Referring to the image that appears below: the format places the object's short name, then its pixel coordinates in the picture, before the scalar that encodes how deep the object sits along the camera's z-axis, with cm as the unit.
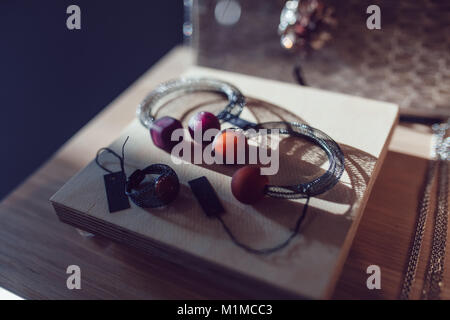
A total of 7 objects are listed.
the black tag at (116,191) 58
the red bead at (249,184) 54
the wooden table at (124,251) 60
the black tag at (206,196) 56
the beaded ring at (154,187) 56
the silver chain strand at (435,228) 58
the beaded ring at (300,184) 55
